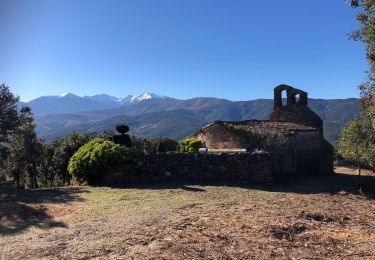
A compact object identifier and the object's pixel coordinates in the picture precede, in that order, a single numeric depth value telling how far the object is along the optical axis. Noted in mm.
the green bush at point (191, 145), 25642
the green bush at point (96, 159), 18875
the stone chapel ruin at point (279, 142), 21703
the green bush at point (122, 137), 21312
